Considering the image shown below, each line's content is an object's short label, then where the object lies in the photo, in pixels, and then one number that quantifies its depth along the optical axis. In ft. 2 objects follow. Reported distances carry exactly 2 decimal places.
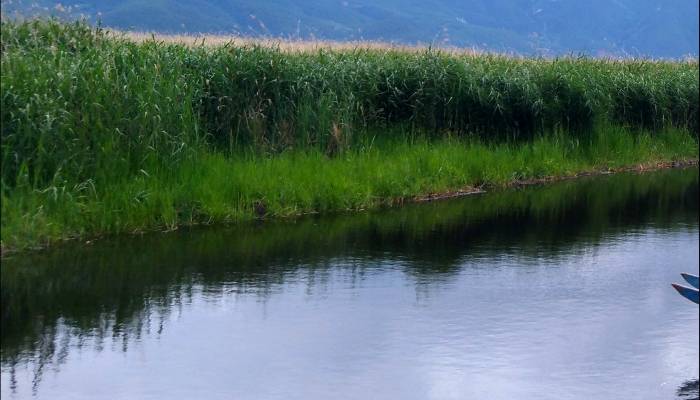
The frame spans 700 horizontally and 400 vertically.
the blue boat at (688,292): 52.55
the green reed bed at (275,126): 78.46
